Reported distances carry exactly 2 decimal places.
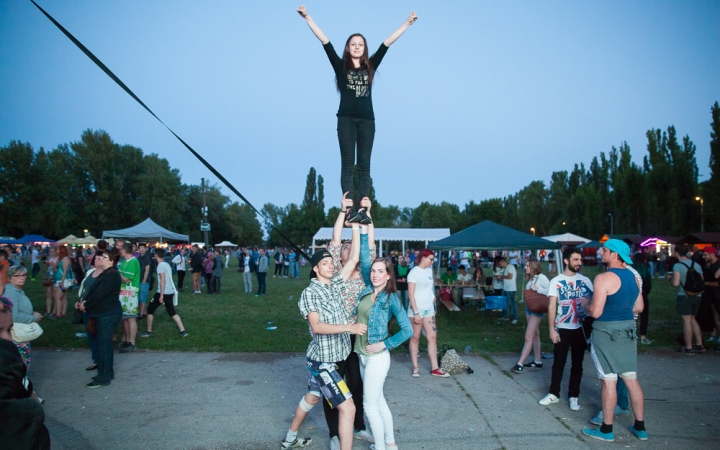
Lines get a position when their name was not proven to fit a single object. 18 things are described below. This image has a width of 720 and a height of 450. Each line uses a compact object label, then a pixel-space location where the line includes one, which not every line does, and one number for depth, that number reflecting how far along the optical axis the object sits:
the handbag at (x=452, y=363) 7.02
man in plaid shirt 3.60
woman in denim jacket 3.82
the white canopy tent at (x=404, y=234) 30.94
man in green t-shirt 8.02
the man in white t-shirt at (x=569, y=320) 5.46
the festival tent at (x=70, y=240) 33.21
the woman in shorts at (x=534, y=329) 7.00
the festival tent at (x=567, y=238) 34.17
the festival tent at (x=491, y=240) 12.76
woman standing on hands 3.69
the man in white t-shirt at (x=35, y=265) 23.74
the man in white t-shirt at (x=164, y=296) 9.56
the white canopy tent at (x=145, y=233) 23.58
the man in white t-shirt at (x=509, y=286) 12.31
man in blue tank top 4.45
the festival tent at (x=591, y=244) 35.11
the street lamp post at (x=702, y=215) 44.08
